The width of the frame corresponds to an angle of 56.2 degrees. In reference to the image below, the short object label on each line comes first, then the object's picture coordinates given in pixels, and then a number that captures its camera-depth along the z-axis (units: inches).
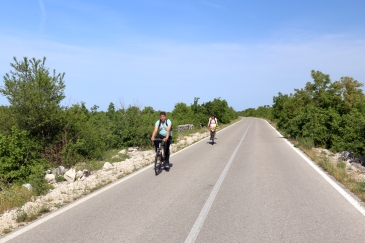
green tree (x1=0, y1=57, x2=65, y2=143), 520.4
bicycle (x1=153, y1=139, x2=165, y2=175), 430.4
